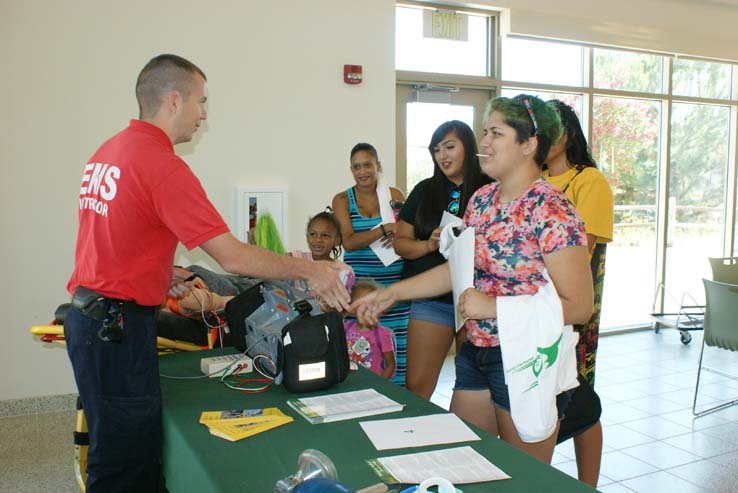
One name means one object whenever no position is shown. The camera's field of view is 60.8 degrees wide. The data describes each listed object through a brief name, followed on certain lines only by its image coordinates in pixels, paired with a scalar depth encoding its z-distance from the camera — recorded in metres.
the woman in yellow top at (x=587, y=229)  2.39
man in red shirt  1.91
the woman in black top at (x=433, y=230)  2.86
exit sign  5.64
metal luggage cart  6.24
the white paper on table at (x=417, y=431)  1.64
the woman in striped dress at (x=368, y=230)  3.38
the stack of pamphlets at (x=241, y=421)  1.73
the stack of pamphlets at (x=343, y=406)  1.83
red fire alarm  4.99
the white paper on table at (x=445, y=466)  1.43
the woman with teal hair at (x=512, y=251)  1.83
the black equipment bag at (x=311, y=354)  2.06
